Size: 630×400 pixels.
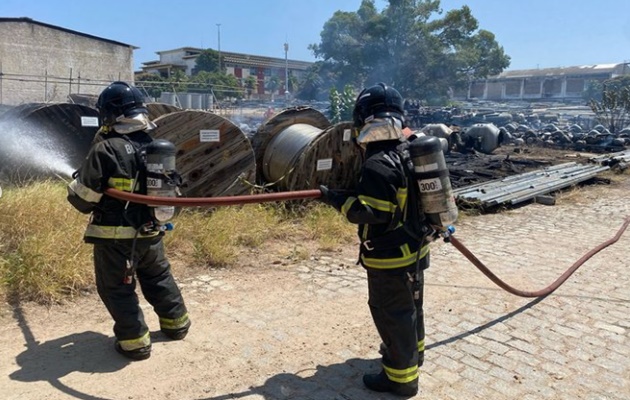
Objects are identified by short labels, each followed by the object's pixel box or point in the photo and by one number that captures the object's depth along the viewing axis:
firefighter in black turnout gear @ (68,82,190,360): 3.38
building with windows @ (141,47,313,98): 61.45
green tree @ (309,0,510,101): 41.88
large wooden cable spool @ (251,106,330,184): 8.29
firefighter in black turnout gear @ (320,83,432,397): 3.05
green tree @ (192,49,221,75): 58.15
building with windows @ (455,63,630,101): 69.06
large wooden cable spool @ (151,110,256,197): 6.84
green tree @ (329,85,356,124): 22.33
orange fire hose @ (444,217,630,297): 3.77
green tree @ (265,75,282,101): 60.28
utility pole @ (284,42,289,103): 52.56
